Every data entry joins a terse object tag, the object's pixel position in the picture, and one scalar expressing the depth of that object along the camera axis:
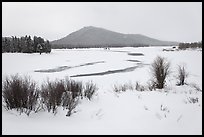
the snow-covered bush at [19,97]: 7.56
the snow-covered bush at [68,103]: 8.11
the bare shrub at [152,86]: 15.38
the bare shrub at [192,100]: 10.27
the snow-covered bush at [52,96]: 7.95
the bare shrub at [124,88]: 14.20
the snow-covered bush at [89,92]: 10.80
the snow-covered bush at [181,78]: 17.56
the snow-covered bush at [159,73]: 15.94
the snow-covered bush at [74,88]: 10.40
